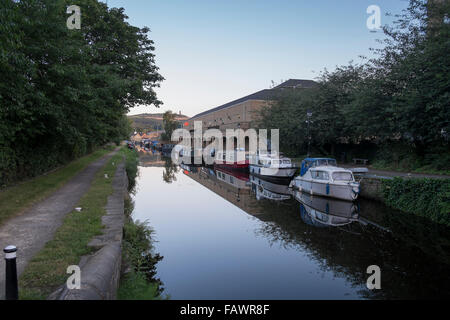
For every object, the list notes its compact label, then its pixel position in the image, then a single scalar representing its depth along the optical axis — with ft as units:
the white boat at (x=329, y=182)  50.26
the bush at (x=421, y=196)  37.14
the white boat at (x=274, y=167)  75.00
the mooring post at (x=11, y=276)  11.50
